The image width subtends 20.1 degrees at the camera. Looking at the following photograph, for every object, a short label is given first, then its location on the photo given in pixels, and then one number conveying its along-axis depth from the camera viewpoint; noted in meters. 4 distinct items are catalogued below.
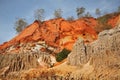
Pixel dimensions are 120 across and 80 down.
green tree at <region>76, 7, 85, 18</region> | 90.06
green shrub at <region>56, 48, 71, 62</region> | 54.68
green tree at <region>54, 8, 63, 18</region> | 88.50
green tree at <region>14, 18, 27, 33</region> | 90.12
